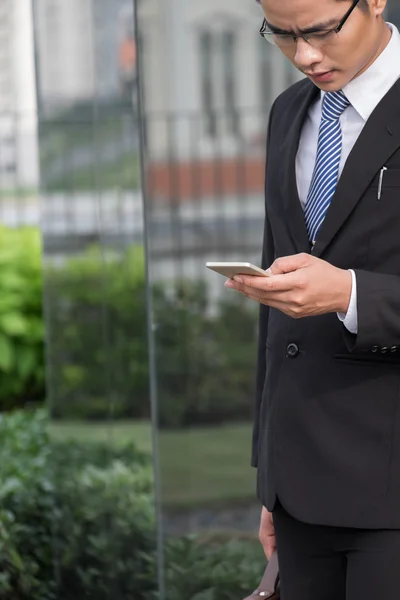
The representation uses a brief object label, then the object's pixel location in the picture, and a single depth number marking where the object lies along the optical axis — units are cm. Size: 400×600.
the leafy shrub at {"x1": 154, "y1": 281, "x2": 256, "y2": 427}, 623
